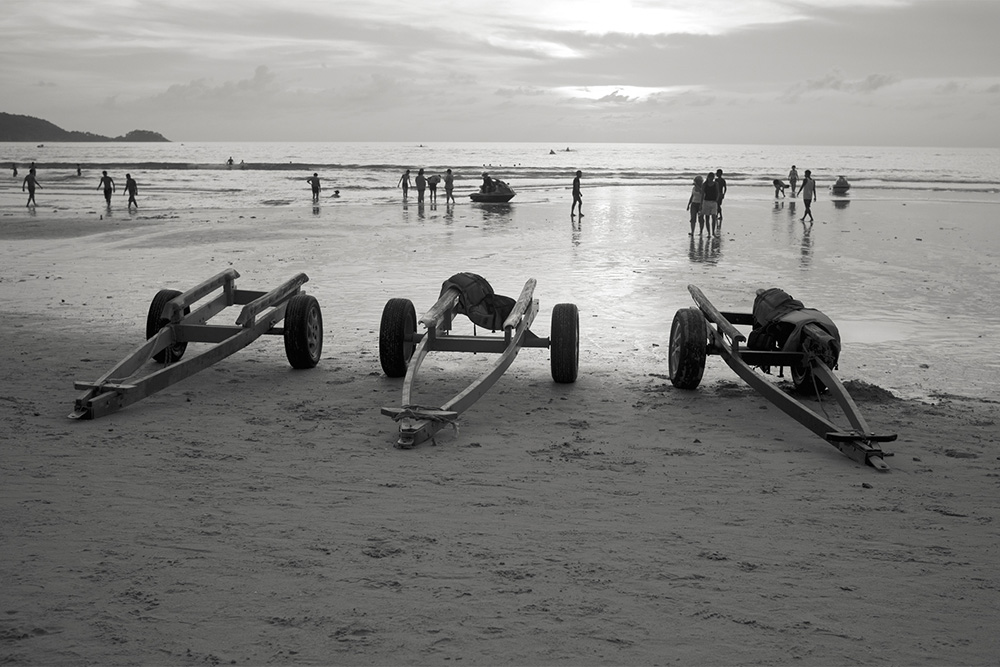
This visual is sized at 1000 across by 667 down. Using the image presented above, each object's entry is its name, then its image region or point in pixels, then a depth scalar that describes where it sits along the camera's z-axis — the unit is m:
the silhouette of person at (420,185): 34.03
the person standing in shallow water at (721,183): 22.55
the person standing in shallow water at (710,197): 21.59
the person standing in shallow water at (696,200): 21.80
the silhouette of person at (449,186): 33.98
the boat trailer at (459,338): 8.00
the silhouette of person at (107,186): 32.19
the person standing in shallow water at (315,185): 36.86
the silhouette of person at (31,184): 33.14
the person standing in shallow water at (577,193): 28.20
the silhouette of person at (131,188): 32.16
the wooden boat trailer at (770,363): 6.03
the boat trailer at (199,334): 6.95
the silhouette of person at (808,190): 27.28
